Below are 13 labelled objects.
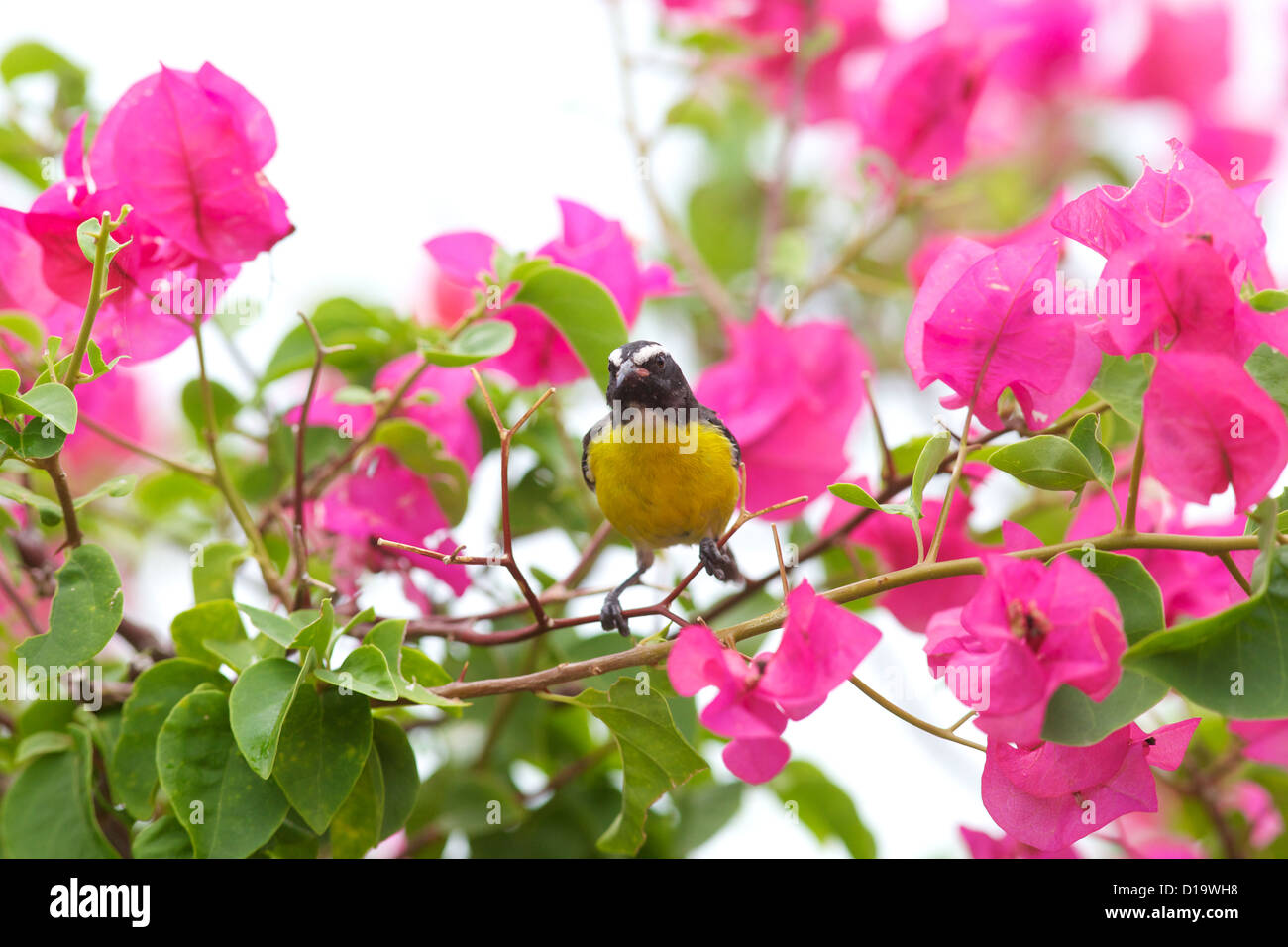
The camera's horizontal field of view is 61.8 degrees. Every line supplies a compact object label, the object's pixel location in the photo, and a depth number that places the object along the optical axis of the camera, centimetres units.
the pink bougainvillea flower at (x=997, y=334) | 64
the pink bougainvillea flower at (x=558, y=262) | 86
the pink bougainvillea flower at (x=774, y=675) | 55
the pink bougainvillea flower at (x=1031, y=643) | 53
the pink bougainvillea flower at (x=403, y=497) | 88
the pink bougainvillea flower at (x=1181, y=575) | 75
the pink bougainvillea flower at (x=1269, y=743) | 80
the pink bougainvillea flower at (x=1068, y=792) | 62
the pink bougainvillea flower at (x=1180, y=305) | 57
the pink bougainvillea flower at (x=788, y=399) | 93
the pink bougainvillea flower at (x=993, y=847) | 86
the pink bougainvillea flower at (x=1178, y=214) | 59
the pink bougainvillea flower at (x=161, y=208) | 71
